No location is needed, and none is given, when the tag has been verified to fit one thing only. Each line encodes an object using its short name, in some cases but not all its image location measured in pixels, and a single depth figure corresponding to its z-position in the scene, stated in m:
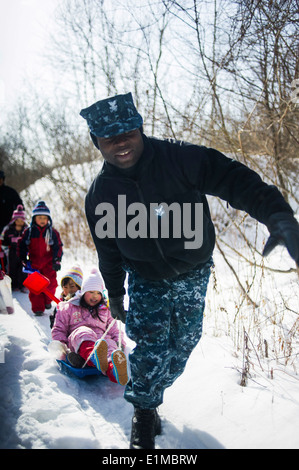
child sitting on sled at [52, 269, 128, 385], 2.44
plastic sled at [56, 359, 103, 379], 2.36
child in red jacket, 4.43
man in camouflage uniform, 1.53
